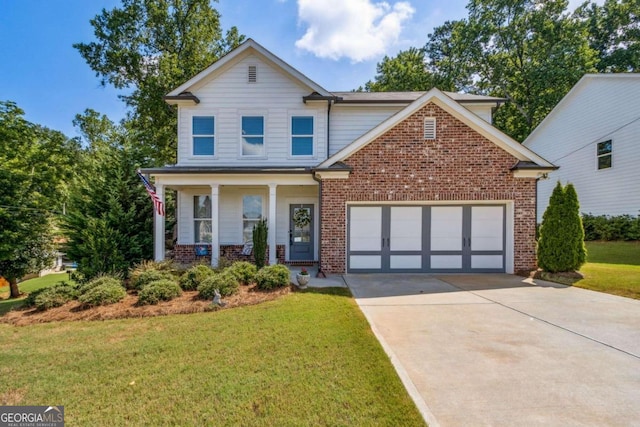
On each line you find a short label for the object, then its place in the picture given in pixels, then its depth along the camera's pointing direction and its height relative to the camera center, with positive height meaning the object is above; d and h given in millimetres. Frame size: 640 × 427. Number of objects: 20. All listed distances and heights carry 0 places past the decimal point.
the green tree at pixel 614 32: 25609 +17007
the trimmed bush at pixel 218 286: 6906 -1778
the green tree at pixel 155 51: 17203 +9935
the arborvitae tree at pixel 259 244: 9500 -1026
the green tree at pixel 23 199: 12203 +545
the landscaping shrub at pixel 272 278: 7424 -1666
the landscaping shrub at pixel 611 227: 13523 -577
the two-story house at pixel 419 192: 9242 +708
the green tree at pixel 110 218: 8945 -199
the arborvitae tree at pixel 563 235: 8375 -597
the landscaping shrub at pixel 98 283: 7160 -1789
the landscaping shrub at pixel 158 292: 6723 -1887
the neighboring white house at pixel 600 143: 14039 +3945
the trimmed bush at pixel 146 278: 7656 -1755
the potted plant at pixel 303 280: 7730 -1798
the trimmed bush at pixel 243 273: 7879 -1653
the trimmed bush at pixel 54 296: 6664 -1998
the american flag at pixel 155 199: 8852 +409
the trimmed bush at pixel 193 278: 7684 -1753
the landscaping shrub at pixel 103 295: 6715 -1963
